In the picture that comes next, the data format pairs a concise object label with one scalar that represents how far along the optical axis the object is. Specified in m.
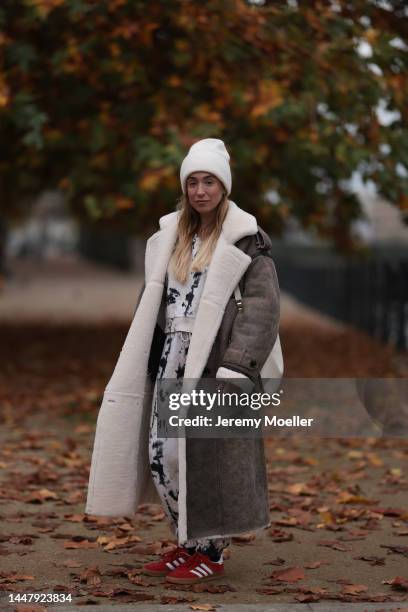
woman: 8.98
